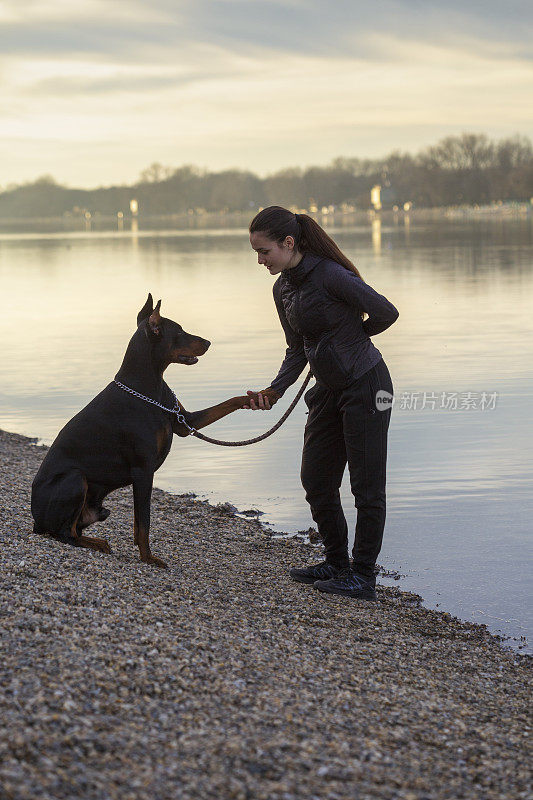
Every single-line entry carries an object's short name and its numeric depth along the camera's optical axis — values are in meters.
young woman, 5.77
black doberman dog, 6.16
